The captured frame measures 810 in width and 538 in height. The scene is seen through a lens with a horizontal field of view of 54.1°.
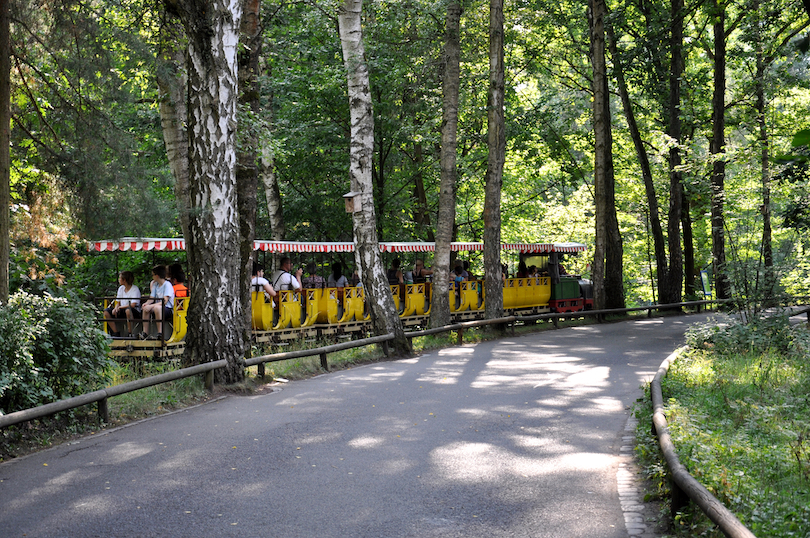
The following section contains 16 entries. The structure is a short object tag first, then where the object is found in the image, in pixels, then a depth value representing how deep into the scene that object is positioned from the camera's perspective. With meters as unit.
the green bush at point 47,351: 8.41
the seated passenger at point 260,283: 18.00
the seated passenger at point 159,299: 15.29
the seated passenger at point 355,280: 23.23
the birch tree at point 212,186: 11.93
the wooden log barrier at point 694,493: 4.44
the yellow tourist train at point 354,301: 15.63
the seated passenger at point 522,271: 29.56
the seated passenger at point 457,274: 26.09
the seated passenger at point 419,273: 25.28
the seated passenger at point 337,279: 21.81
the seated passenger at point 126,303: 15.56
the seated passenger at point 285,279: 19.33
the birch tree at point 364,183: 17.34
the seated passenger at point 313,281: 20.88
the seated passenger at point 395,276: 23.70
